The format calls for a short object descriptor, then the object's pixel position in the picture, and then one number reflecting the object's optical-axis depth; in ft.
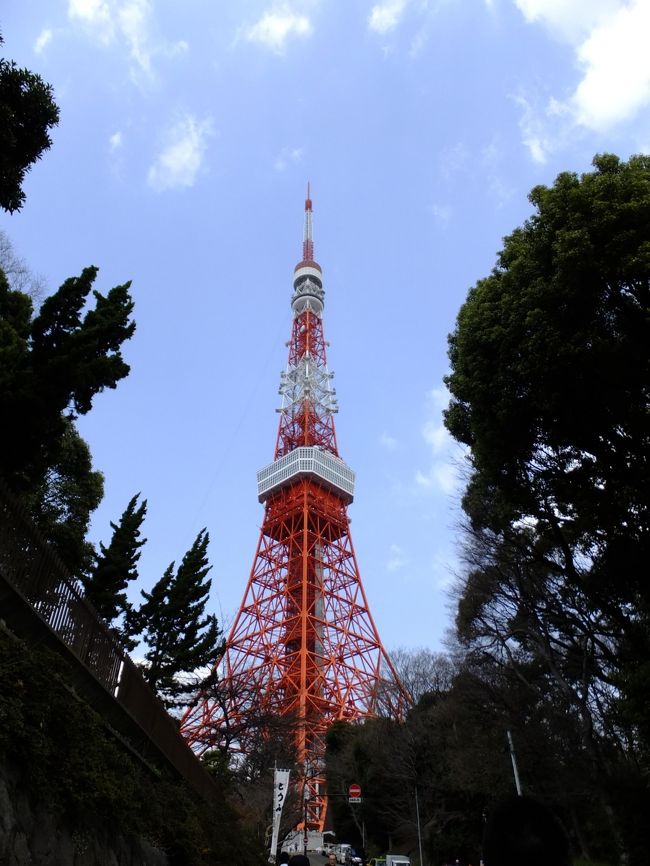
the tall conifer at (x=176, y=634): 60.39
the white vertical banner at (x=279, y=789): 45.06
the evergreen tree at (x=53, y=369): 27.76
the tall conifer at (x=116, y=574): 53.36
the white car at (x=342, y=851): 94.40
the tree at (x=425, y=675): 90.89
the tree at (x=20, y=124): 19.99
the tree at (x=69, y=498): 44.65
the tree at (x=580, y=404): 29.45
